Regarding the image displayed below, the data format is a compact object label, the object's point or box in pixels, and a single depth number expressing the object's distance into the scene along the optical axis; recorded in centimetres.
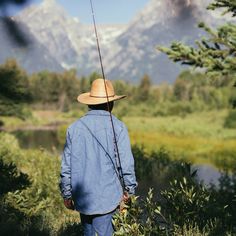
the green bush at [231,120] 5022
